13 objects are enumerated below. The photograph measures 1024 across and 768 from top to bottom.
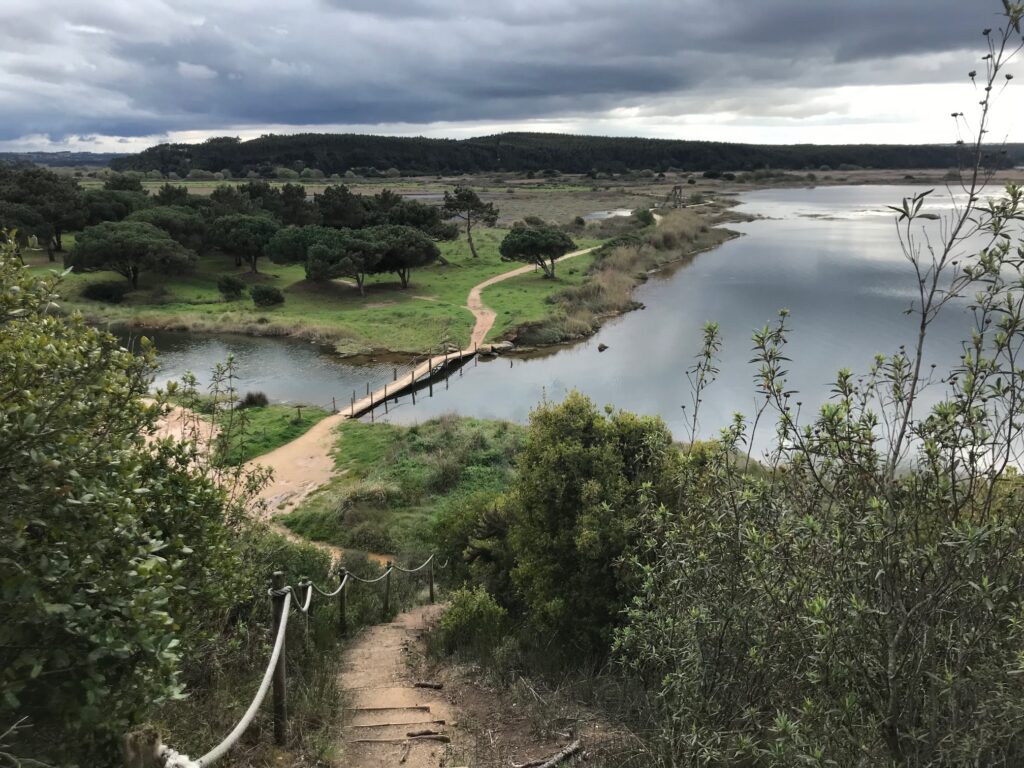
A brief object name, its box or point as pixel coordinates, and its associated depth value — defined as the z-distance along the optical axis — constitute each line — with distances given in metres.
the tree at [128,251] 38.41
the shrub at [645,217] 64.69
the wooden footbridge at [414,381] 25.98
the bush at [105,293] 39.91
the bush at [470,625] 8.30
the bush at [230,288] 41.59
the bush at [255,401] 26.08
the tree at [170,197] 55.48
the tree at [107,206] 49.44
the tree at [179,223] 45.44
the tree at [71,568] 2.65
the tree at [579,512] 8.04
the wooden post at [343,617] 8.98
